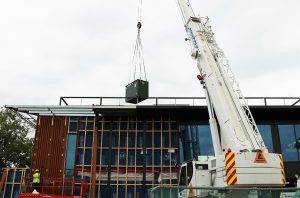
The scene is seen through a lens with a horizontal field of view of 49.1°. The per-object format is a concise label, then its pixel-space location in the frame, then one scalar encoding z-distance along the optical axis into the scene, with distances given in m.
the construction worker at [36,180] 19.85
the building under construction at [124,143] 21.70
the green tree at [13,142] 40.78
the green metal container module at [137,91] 18.98
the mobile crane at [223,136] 10.46
